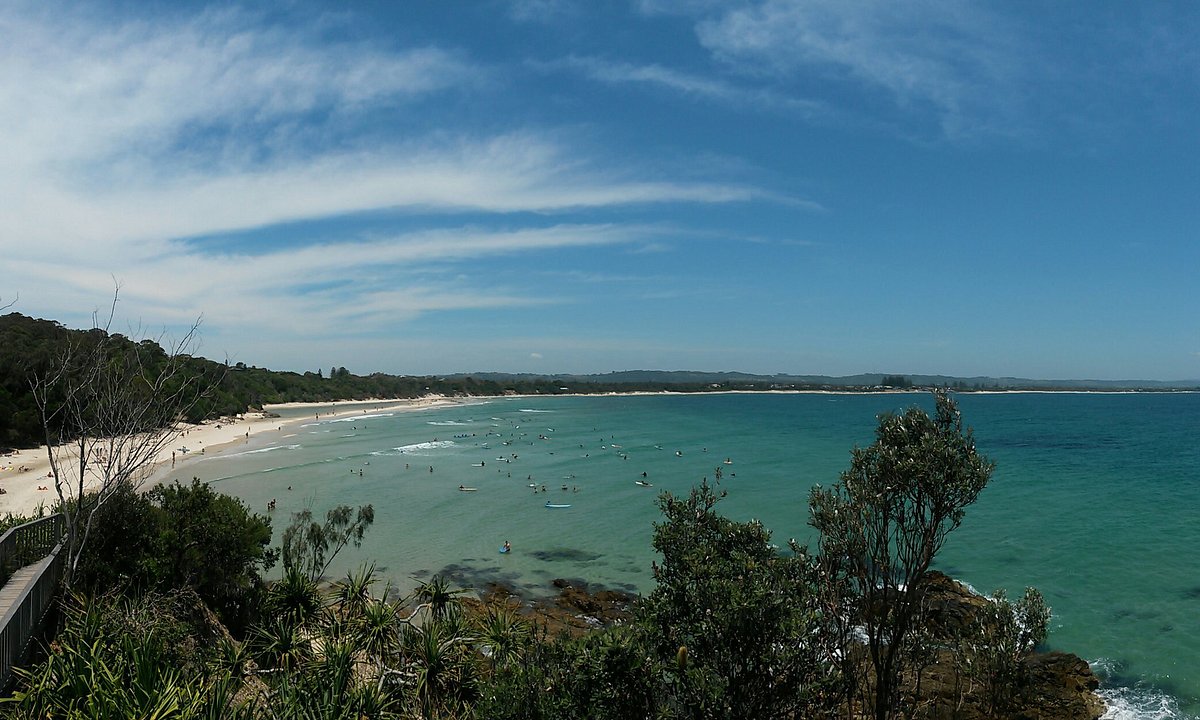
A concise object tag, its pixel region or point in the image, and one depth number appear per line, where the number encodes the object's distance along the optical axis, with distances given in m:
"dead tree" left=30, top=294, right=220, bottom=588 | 14.64
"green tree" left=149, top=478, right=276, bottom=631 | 17.11
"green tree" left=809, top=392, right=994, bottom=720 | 10.77
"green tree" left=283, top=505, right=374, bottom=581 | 26.92
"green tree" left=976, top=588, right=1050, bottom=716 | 16.56
